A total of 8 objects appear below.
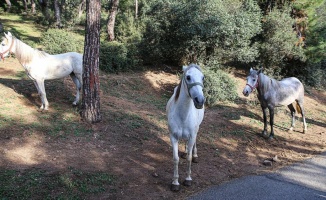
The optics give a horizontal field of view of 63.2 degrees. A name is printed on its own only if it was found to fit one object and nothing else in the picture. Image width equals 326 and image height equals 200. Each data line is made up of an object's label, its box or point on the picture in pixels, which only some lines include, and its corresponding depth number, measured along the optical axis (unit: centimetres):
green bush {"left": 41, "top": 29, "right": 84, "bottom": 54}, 1196
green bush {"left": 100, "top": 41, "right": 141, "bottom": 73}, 1216
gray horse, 775
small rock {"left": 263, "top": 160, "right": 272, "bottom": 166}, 625
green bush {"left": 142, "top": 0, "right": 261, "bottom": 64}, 1208
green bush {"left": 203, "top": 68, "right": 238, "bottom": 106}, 1023
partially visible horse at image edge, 659
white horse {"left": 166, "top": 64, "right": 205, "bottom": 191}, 446
